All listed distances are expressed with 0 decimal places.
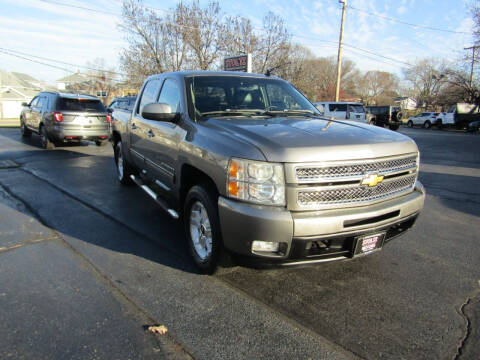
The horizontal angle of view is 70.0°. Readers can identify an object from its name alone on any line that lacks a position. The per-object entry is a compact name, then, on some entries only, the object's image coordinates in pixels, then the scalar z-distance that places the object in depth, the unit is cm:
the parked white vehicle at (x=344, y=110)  1881
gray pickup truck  250
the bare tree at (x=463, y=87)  3878
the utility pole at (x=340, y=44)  2493
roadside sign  1939
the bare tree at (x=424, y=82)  6769
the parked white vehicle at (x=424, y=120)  3384
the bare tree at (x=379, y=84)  9262
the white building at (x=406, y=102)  8805
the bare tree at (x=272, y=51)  3034
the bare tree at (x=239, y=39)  2917
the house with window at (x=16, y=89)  5115
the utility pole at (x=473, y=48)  3132
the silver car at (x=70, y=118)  1066
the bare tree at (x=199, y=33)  2844
